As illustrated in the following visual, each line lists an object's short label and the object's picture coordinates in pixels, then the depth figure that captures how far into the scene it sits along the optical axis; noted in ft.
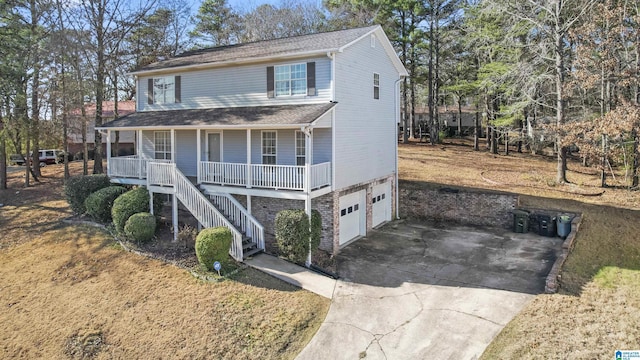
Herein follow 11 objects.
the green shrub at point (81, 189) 56.80
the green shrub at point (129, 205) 50.01
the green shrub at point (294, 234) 43.70
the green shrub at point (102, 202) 53.67
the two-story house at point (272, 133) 48.06
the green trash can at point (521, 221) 56.24
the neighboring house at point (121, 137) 123.01
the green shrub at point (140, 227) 47.39
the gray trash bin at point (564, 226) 52.44
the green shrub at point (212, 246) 40.96
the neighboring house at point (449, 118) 163.32
